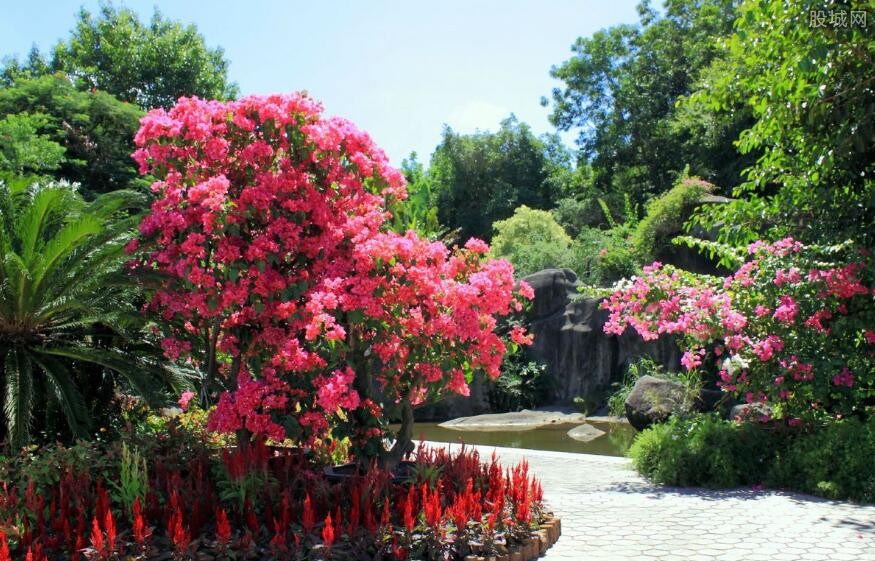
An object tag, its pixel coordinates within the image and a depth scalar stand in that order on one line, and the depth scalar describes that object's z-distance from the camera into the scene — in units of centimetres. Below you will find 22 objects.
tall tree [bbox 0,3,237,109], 2986
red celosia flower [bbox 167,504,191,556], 436
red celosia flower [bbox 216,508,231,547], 447
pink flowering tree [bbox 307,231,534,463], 576
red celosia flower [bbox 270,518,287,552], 455
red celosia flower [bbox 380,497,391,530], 489
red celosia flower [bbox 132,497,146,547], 442
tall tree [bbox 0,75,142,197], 2097
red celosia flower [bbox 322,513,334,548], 449
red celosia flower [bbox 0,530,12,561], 413
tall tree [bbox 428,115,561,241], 4141
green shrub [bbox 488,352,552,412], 1955
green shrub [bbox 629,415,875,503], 719
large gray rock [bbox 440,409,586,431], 1698
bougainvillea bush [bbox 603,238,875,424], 814
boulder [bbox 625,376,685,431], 1170
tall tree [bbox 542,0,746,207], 3178
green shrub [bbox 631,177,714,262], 1955
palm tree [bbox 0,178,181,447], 710
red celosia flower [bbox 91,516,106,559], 421
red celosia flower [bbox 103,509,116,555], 424
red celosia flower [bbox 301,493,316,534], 470
